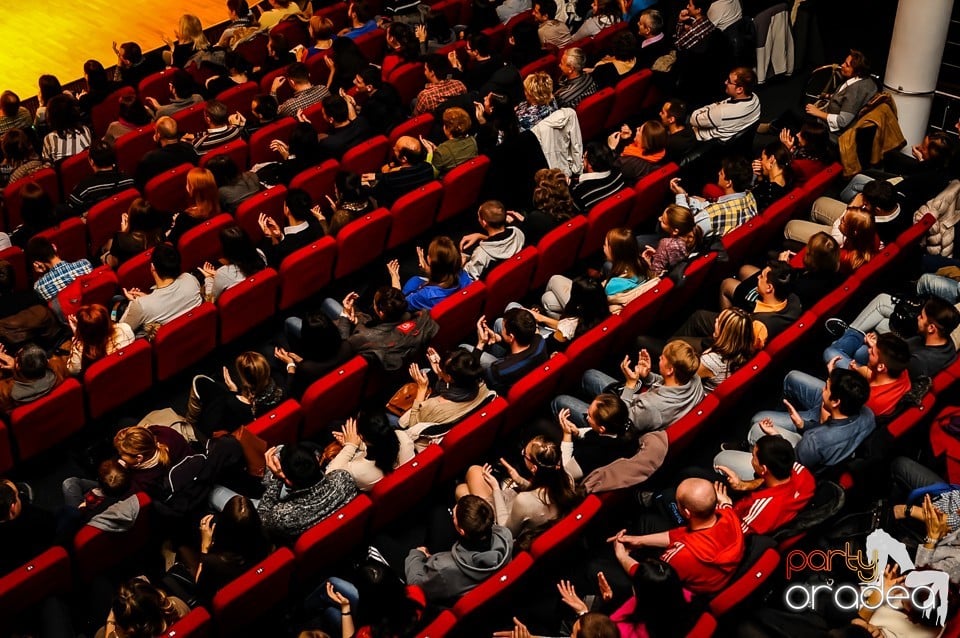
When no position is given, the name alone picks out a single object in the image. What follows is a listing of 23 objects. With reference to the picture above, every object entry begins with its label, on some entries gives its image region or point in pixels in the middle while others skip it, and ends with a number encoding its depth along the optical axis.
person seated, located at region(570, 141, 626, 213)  5.87
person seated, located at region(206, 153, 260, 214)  5.84
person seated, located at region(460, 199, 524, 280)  5.34
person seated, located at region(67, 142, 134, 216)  6.02
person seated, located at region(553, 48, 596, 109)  6.77
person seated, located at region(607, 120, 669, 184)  6.04
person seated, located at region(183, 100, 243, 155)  6.52
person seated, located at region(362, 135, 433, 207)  5.87
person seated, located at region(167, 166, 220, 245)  5.51
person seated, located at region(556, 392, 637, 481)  4.07
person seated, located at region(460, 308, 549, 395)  4.62
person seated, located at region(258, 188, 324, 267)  5.43
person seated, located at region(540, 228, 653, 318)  5.02
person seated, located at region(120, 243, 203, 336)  5.00
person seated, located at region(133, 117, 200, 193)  6.16
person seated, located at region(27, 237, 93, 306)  5.27
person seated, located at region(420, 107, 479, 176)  6.09
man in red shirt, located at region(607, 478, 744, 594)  3.68
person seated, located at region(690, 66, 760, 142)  6.30
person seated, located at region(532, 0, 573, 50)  7.79
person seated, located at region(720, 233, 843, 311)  4.89
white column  6.33
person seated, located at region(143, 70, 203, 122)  7.06
